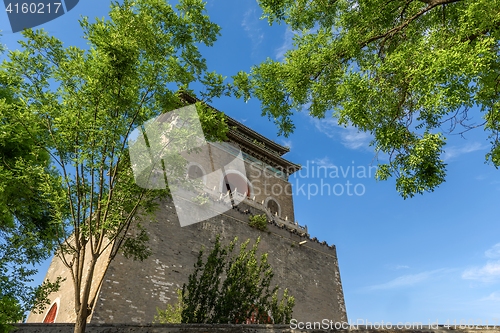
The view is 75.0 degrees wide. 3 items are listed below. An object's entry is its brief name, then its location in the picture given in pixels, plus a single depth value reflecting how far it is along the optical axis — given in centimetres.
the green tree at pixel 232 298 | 838
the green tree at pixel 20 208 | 635
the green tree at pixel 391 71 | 512
